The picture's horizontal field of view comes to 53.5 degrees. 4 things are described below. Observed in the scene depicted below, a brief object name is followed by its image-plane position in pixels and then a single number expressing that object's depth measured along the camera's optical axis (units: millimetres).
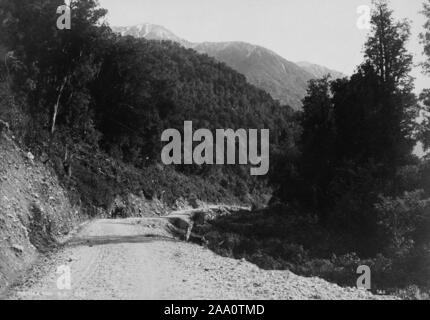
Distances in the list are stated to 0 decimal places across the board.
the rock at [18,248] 14011
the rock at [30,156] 21583
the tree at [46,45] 31016
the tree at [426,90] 21844
